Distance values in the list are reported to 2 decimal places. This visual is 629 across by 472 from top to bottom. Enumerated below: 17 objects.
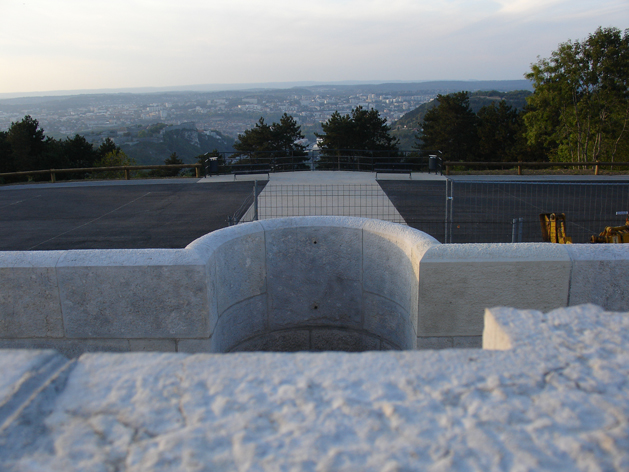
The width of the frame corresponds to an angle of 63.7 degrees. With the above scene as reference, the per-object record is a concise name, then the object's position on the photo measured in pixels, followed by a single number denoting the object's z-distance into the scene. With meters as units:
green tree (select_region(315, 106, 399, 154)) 42.41
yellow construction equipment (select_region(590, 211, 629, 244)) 7.73
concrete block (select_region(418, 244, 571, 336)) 4.29
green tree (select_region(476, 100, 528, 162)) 50.47
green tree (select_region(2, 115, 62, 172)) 36.25
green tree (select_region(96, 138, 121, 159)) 47.69
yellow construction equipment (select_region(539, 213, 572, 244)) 8.02
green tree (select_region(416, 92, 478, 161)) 53.31
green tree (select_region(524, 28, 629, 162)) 35.72
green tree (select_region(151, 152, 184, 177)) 40.42
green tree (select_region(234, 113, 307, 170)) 44.06
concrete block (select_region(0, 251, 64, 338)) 4.25
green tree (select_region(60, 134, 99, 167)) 39.47
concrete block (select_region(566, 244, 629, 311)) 4.16
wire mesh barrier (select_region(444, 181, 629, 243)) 11.40
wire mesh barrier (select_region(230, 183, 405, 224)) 13.18
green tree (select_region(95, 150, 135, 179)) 40.78
